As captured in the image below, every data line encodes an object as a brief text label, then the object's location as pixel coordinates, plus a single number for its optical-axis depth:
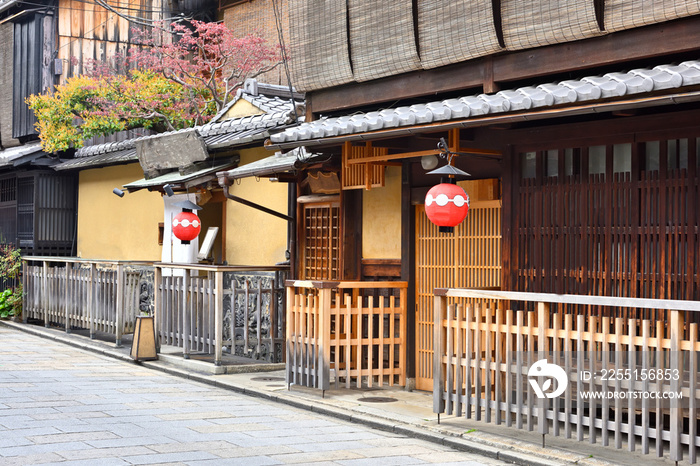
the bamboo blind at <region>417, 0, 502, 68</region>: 10.68
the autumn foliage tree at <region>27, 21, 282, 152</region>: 20.06
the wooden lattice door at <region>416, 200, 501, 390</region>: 11.63
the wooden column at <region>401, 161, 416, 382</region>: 12.75
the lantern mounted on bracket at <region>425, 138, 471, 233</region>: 10.02
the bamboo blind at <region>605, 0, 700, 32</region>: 8.57
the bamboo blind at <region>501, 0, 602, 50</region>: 9.49
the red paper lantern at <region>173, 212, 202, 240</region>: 15.34
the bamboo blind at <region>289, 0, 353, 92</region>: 12.95
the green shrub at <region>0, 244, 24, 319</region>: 22.40
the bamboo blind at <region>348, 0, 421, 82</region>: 11.93
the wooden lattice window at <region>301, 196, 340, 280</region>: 14.20
